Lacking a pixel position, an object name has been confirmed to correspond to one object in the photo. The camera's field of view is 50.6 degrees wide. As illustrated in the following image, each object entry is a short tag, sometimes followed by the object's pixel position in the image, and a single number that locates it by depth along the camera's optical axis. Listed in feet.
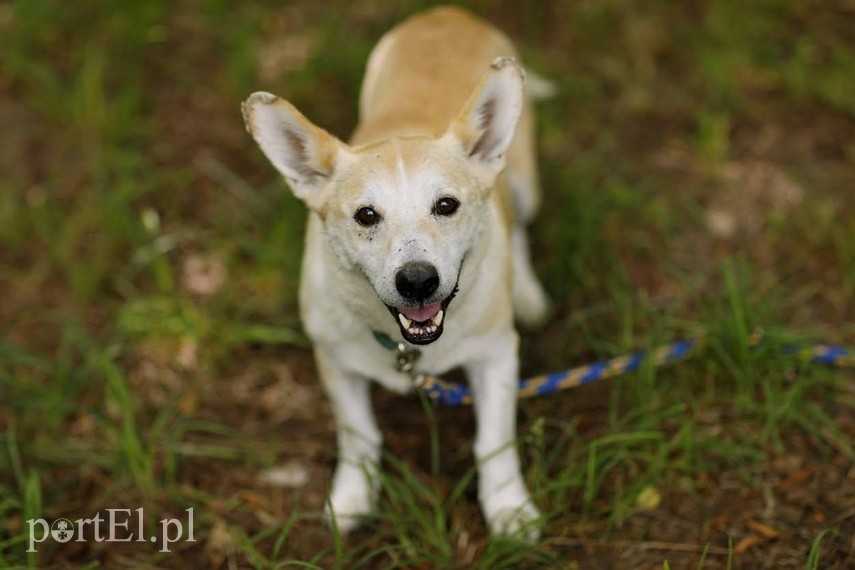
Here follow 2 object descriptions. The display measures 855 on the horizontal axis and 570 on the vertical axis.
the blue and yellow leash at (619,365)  11.22
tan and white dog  9.37
